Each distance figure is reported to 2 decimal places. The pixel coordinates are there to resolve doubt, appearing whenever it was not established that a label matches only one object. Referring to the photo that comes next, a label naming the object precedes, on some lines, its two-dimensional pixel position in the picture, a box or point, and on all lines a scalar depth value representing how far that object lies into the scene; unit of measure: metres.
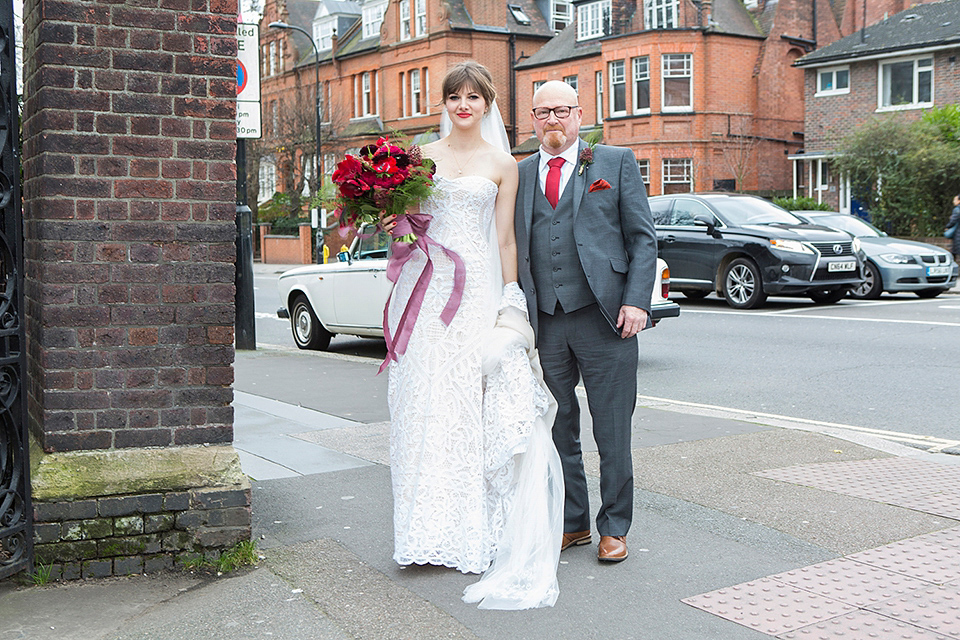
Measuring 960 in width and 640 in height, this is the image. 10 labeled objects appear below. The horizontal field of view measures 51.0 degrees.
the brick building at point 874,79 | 31.33
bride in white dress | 4.29
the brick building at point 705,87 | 37.41
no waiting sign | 11.27
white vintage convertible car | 12.02
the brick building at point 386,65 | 46.09
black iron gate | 3.84
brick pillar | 4.08
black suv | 15.88
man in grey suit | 4.36
